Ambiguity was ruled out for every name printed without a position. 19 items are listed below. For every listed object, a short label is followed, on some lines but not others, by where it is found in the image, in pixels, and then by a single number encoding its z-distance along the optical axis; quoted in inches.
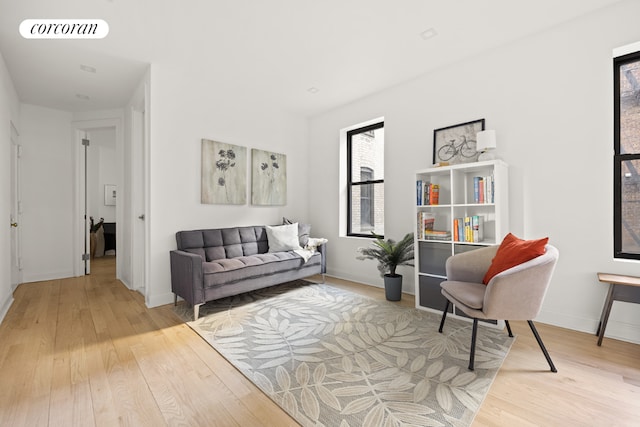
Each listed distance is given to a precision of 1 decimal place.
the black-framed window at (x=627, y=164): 90.8
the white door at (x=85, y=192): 179.2
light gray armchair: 71.6
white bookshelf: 103.0
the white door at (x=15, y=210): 141.3
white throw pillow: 151.0
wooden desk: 82.6
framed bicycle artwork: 119.7
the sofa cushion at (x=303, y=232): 164.6
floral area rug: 59.2
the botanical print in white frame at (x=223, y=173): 142.3
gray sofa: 108.9
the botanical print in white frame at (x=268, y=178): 163.5
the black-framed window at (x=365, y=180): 165.8
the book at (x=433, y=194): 119.1
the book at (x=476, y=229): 106.3
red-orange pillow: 77.9
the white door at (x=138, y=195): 146.5
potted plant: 130.1
